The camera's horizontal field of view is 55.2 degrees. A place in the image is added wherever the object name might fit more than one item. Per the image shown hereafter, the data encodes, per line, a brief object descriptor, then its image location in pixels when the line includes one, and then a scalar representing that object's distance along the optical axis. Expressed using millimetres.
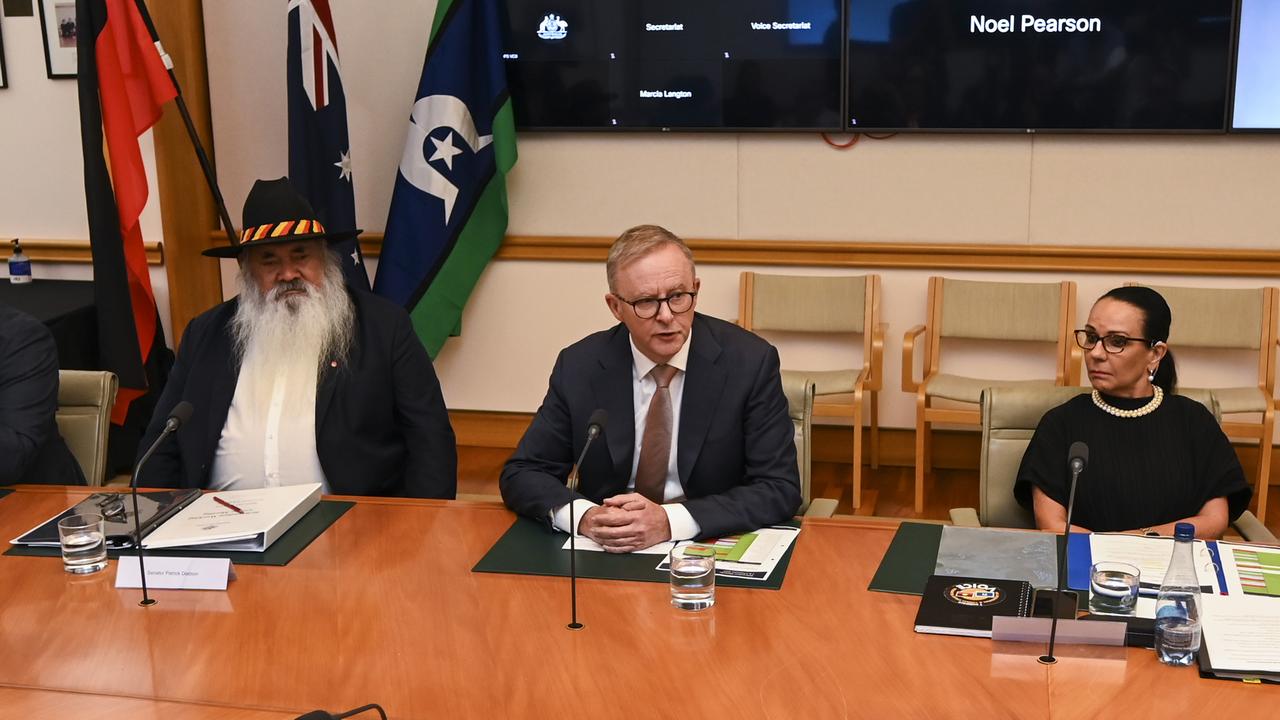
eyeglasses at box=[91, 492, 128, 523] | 2812
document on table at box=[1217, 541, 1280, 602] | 2303
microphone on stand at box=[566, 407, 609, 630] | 2242
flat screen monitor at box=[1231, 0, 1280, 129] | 4828
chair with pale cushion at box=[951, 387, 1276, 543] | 3168
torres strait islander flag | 5383
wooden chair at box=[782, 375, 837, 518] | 3162
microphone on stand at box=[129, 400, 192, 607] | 2465
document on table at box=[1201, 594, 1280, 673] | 2025
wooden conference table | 1978
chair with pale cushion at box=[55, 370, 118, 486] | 3494
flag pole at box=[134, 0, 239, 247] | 4895
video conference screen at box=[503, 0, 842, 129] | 5258
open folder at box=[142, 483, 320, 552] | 2662
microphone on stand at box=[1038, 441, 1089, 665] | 2062
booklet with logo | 2191
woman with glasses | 2977
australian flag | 5340
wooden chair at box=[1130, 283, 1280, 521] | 4980
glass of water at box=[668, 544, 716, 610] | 2293
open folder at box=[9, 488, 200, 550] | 2715
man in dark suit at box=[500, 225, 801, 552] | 2832
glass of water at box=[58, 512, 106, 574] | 2572
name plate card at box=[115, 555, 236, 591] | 2477
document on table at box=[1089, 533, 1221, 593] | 2348
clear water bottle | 2059
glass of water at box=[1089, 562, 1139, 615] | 2223
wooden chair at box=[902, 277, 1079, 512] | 5094
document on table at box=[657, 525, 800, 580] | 2467
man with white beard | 3344
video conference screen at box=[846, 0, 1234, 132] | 4938
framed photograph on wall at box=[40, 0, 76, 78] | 5578
